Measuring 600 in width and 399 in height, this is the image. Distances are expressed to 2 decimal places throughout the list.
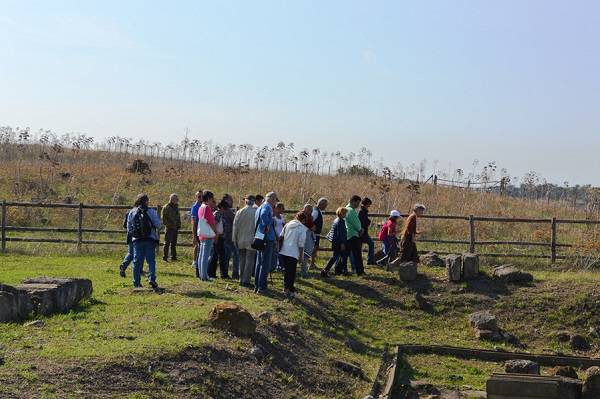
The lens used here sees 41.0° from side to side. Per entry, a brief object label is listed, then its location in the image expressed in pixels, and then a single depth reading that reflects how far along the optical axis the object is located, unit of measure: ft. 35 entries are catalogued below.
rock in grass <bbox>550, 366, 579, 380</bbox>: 41.06
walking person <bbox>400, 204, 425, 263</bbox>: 57.88
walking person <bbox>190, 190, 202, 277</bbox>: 57.00
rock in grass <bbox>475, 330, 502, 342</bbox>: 51.08
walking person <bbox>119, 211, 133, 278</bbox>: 52.23
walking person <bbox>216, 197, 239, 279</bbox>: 53.78
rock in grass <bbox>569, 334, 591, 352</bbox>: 50.60
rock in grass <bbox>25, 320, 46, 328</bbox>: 33.78
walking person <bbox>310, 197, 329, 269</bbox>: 59.82
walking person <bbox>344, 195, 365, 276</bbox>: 59.72
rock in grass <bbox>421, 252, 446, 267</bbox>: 64.95
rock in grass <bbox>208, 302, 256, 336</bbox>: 35.86
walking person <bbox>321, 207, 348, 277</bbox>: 59.16
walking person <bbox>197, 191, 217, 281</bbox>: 50.42
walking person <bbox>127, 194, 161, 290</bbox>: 44.50
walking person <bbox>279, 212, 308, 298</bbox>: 48.80
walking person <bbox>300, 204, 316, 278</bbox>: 57.11
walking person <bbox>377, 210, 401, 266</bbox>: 63.87
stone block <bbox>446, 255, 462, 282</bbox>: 59.00
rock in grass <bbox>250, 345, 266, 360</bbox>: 34.58
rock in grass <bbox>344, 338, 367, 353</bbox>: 44.55
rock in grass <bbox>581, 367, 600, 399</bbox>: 35.94
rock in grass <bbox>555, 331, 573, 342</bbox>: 51.44
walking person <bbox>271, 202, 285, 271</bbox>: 53.26
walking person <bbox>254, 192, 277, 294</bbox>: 47.19
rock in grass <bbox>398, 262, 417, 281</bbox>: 58.90
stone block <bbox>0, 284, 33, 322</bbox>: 33.90
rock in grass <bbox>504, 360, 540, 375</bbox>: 40.01
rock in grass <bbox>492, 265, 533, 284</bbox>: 59.26
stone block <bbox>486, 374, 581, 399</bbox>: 34.71
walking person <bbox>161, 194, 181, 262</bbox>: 61.82
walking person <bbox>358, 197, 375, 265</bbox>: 62.28
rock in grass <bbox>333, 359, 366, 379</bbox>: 38.70
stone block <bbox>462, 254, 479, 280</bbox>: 59.21
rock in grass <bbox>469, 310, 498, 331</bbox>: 51.80
